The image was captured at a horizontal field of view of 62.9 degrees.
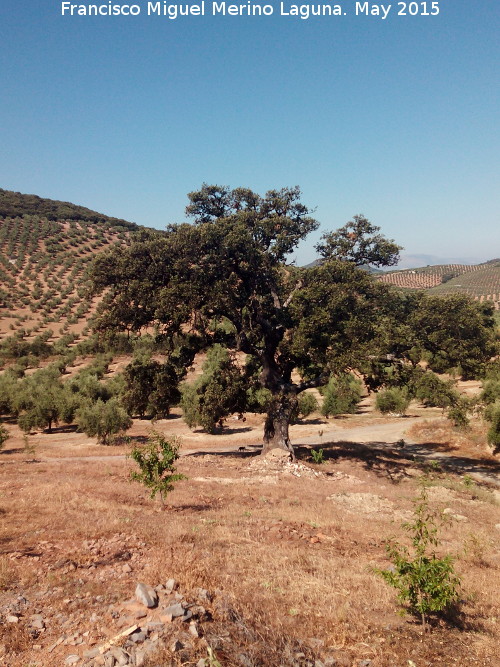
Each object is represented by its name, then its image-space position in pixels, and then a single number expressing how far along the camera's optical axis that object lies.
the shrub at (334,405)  48.41
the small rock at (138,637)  5.62
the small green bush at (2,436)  24.98
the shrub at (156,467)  13.45
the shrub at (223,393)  22.14
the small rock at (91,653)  5.38
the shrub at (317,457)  23.47
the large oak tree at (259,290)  20.08
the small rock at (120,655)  5.21
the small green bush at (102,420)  33.50
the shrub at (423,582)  6.82
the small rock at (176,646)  5.44
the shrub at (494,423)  29.08
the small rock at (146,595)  6.55
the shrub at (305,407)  46.25
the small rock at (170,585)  7.04
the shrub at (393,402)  47.53
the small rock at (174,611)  6.22
